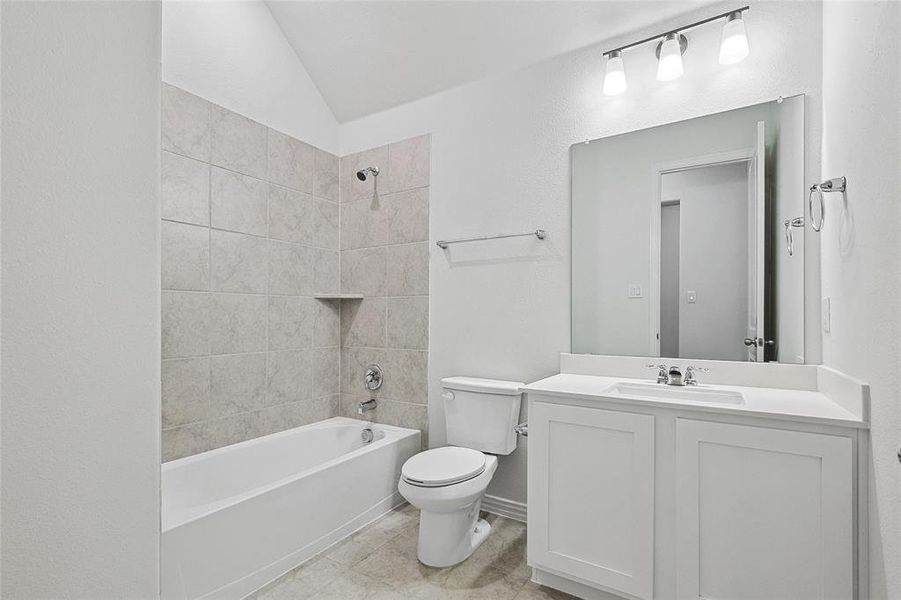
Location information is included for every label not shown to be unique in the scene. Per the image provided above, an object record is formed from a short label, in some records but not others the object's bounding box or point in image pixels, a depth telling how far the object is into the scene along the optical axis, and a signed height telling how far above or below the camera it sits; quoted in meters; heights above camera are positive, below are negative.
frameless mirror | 1.83 +0.28
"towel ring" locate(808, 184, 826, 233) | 1.45 +0.32
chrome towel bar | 2.37 +0.35
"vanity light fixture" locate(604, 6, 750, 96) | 1.82 +1.06
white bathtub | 1.69 -0.92
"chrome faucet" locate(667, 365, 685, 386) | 1.86 -0.30
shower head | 2.91 +0.82
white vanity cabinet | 1.32 -0.65
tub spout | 2.92 -0.67
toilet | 1.96 -0.75
